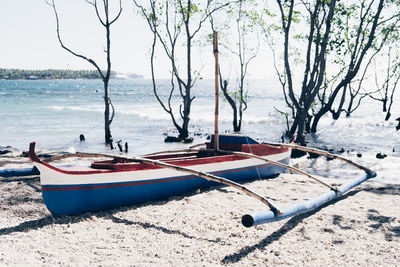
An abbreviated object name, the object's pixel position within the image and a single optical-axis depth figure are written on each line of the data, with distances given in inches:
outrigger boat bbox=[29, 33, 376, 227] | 274.2
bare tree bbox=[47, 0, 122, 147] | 693.3
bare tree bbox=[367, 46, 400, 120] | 1200.8
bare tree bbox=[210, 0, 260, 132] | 908.0
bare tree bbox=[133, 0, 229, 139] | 795.3
